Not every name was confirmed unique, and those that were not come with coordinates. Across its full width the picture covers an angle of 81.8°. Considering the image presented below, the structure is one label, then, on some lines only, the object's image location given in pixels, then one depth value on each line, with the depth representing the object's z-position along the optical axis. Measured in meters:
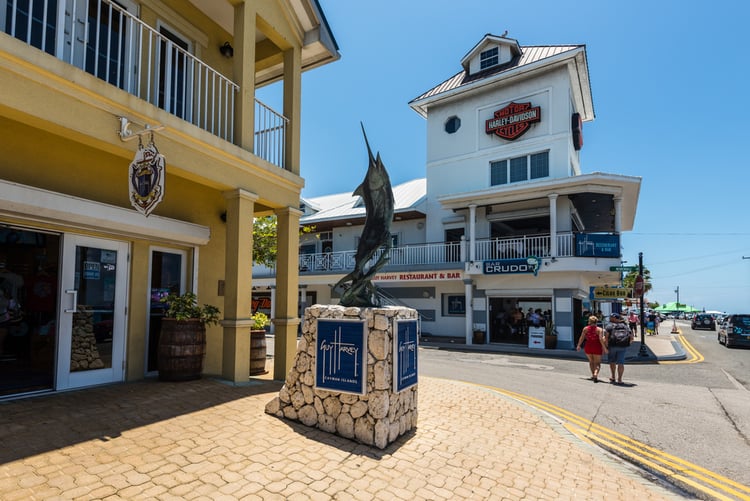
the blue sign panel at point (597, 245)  16.45
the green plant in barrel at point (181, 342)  6.35
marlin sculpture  5.88
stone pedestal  4.61
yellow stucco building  4.98
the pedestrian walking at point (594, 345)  10.06
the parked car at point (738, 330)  20.39
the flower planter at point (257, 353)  7.80
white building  17.56
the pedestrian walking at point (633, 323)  28.29
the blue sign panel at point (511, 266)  17.36
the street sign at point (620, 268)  15.13
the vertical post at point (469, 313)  19.19
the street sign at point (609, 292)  16.45
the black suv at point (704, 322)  39.75
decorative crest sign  4.88
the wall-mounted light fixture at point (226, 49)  8.84
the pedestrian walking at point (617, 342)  9.84
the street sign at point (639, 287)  15.99
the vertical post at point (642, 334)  15.16
